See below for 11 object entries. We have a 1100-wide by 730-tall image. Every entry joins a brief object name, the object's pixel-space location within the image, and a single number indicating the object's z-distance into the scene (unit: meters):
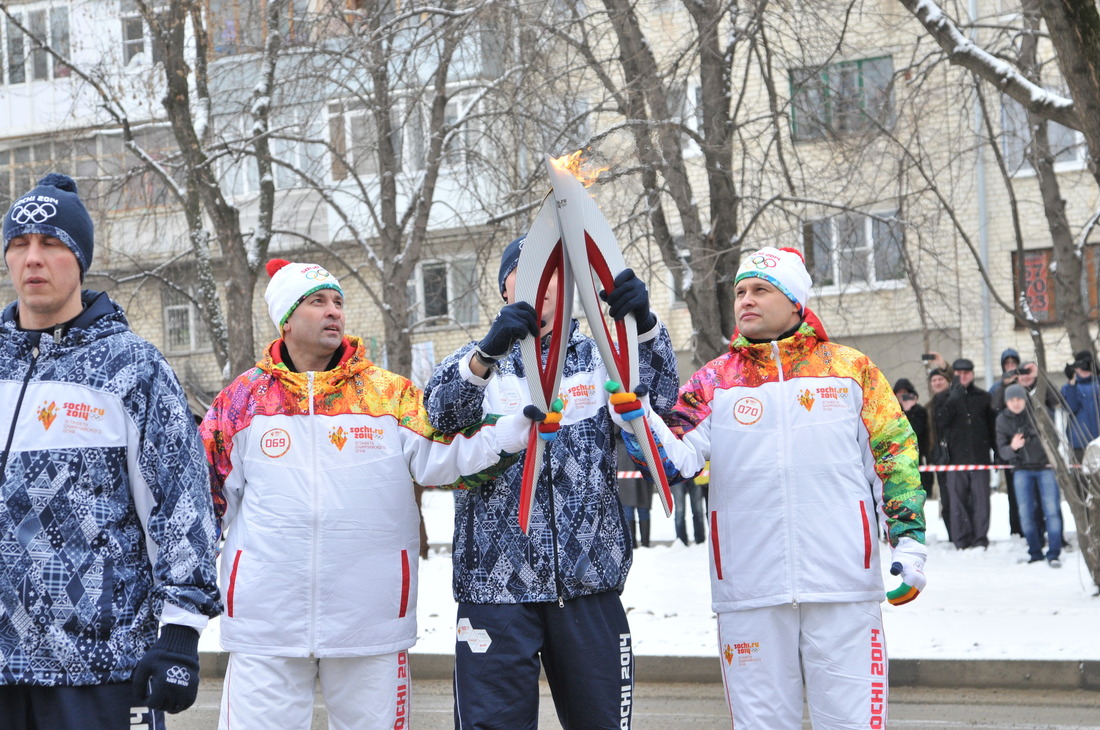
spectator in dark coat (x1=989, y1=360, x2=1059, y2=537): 10.97
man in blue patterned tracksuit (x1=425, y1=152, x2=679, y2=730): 3.68
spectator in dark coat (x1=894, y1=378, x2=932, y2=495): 12.48
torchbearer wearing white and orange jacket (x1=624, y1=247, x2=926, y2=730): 3.98
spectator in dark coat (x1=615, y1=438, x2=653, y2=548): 12.04
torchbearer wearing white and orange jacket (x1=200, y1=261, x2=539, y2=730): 3.88
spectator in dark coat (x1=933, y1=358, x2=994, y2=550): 11.79
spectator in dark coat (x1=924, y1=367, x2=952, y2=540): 12.50
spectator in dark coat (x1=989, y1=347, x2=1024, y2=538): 11.98
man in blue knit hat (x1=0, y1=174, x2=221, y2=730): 2.85
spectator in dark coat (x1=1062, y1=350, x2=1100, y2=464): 11.01
